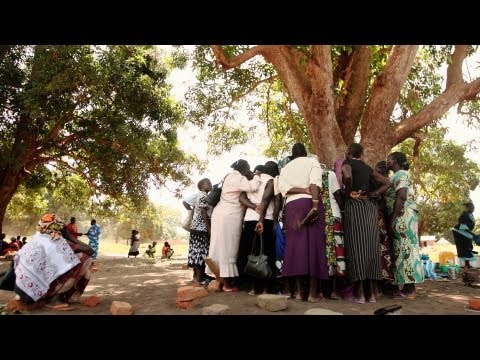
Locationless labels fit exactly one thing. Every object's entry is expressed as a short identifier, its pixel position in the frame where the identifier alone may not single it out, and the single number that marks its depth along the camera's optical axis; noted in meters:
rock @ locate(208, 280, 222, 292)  5.32
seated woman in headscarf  4.25
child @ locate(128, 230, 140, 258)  17.75
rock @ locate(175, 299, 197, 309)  4.45
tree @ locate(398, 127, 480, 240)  14.21
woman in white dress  5.32
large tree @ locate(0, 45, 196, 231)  10.00
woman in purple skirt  4.55
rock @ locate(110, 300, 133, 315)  4.05
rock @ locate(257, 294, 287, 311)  4.00
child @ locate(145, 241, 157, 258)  20.25
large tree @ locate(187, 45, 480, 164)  7.05
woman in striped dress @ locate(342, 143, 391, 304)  4.61
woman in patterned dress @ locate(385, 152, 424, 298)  5.01
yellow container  8.96
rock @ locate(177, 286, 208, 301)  4.46
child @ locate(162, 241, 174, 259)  18.82
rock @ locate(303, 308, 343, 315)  3.47
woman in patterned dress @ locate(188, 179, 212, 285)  6.08
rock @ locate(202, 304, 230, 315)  3.83
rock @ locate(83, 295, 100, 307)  4.65
